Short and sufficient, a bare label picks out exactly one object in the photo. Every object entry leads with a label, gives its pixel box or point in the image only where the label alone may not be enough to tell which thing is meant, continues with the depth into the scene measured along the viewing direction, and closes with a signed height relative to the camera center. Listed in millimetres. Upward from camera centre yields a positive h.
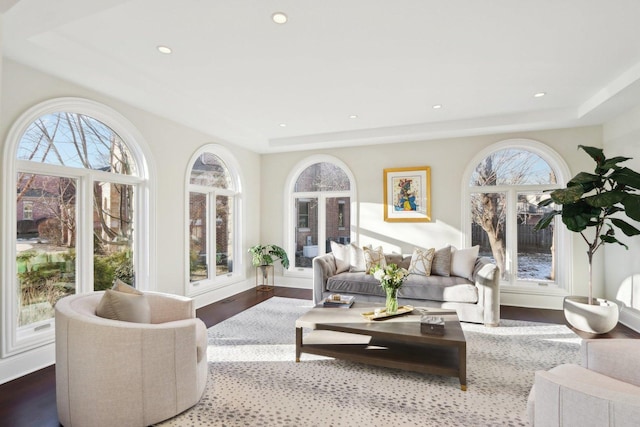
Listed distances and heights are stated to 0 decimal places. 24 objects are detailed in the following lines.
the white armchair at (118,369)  1951 -961
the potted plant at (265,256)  5727 -724
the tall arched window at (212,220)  4887 -41
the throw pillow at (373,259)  4781 -646
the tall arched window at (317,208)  5957 +168
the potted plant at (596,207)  3354 +85
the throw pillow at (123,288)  2457 -552
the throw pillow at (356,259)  5035 -685
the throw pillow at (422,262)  4566 -679
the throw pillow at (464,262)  4355 -644
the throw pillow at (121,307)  2191 -626
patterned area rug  2164 -1368
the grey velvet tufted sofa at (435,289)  3865 -971
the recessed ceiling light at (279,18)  2289 +1463
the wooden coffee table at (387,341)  2582 -1236
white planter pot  3572 -1156
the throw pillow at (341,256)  4990 -640
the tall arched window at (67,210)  2828 +79
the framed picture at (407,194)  5332 +374
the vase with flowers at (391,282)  3100 -648
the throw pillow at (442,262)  4523 -674
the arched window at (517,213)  4812 +44
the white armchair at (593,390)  1346 -855
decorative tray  3037 -953
